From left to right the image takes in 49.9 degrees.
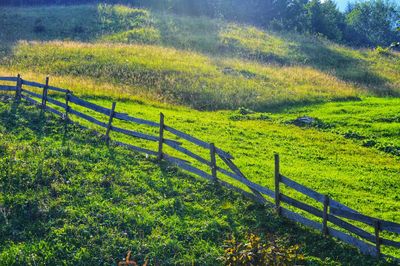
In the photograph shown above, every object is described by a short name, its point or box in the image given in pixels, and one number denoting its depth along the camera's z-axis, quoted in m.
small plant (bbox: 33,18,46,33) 49.00
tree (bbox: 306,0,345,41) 76.74
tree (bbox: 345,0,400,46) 89.12
